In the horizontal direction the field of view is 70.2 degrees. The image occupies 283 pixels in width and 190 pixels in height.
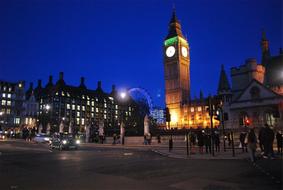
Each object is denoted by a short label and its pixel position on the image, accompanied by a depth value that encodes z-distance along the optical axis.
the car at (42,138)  36.76
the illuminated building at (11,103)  72.93
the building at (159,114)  96.64
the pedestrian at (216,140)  18.76
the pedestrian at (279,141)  15.24
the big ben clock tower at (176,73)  83.31
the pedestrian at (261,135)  12.80
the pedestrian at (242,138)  17.90
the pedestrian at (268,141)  12.59
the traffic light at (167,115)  16.75
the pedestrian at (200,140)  16.63
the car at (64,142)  22.02
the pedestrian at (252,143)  11.73
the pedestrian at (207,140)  17.46
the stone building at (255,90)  40.65
